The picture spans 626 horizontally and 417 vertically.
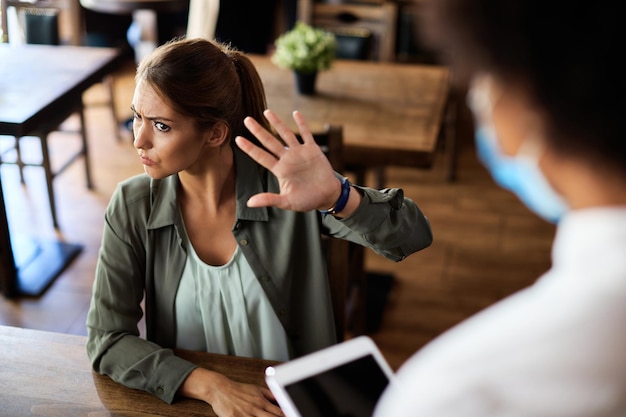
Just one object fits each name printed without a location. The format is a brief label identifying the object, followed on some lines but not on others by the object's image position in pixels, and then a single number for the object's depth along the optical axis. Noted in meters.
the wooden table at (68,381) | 1.21
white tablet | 0.99
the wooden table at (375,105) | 2.42
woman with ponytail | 1.37
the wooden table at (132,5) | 4.16
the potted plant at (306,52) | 2.78
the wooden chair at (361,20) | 3.53
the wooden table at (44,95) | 2.54
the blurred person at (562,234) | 0.49
